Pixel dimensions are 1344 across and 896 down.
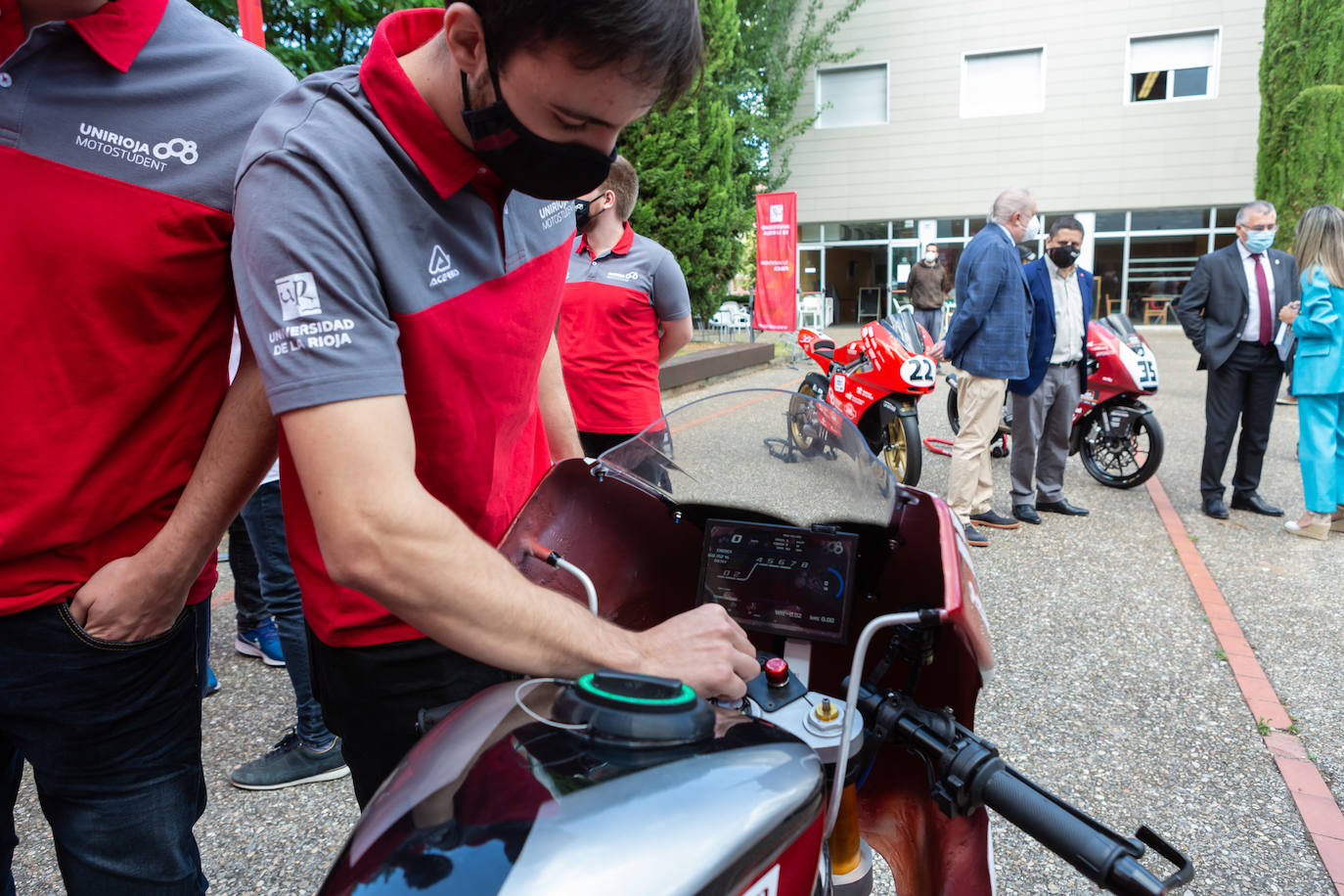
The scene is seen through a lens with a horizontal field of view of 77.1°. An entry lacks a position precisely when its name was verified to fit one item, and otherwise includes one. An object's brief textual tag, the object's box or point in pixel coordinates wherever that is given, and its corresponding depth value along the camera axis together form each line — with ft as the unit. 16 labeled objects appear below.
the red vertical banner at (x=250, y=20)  13.39
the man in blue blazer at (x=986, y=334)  17.16
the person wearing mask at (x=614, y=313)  13.00
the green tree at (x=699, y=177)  43.68
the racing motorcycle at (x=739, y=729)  2.35
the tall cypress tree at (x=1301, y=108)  47.21
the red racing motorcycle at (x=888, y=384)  19.44
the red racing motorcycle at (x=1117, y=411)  20.25
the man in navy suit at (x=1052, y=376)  18.28
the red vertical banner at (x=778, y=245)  46.01
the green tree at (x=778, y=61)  66.90
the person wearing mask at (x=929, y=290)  40.57
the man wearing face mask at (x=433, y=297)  2.96
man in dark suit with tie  18.37
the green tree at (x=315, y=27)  19.38
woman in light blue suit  16.56
